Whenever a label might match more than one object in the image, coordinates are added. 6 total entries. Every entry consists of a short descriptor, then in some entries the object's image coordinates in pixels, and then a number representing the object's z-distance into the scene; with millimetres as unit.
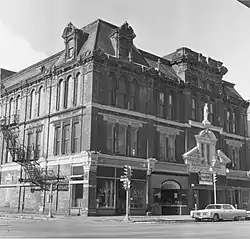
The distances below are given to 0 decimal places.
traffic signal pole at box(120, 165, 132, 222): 28531
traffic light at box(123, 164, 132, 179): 28672
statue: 44856
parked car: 29831
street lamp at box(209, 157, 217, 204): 43656
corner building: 34562
